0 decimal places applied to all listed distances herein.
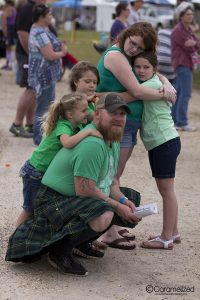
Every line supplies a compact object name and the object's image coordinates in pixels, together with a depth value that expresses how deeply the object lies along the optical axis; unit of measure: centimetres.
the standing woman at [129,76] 975
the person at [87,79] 966
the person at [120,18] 2137
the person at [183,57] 1950
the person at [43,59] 1596
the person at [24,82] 1792
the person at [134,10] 2530
